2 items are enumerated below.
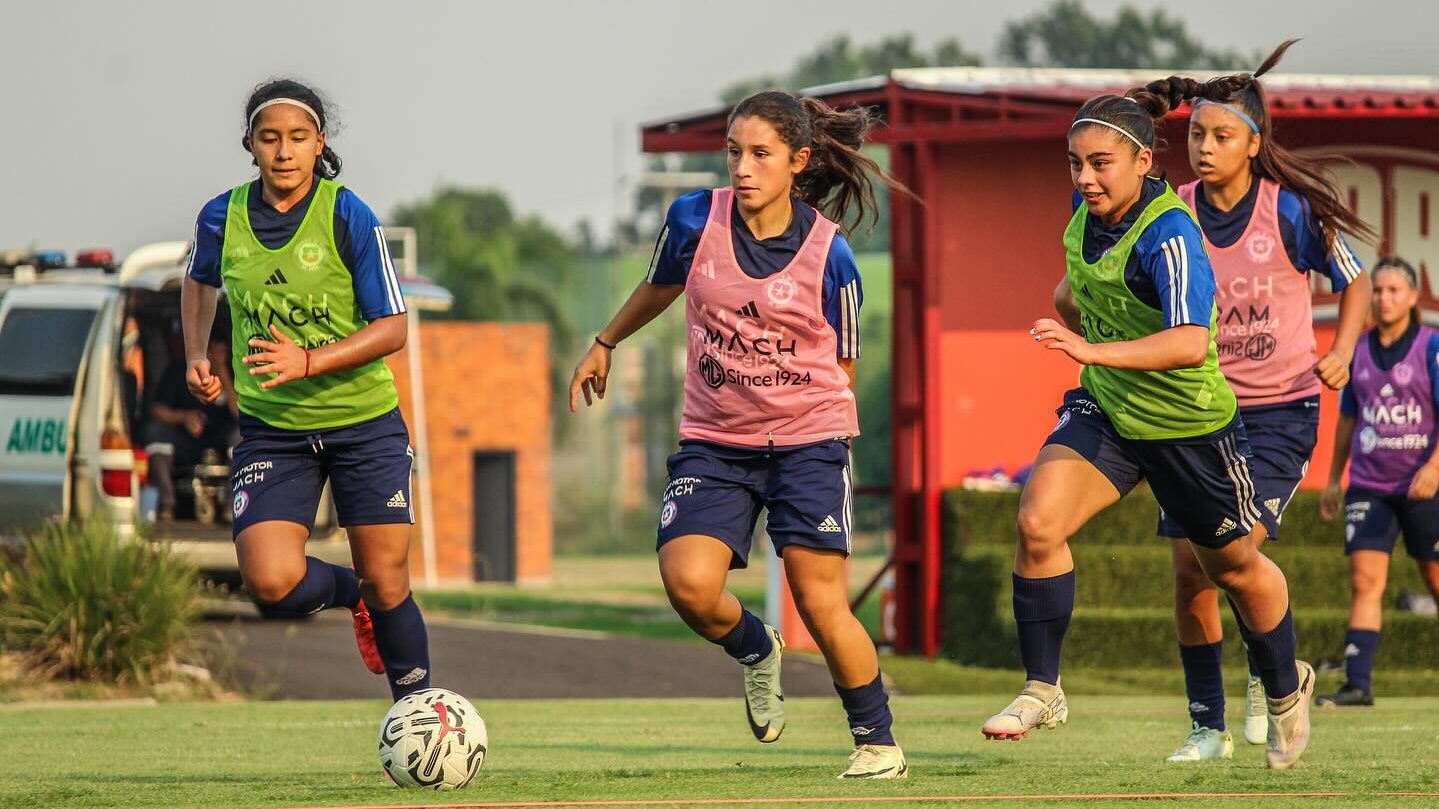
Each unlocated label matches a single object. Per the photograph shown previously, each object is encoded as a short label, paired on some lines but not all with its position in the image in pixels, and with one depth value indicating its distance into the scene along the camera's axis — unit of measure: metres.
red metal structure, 34.47
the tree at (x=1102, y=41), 174.62
